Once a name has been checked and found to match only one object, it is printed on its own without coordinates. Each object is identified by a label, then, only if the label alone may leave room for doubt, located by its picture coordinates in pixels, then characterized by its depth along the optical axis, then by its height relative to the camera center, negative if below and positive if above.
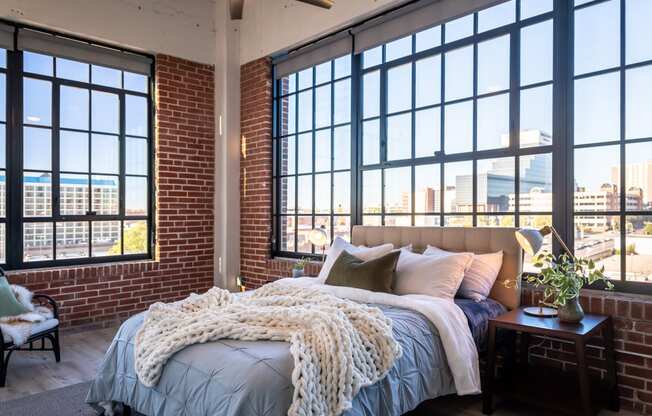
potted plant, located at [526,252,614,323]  2.83 -0.45
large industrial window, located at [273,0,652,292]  3.15 +0.68
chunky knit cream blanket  2.05 -0.62
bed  1.99 -0.78
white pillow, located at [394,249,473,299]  3.22 -0.45
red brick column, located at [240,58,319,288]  5.64 +0.46
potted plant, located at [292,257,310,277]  4.68 -0.59
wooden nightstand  2.68 -1.10
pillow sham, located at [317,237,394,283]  3.82 -0.34
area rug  2.95 -1.27
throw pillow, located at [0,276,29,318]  3.69 -0.75
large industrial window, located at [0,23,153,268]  4.65 +0.55
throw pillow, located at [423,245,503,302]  3.35 -0.47
